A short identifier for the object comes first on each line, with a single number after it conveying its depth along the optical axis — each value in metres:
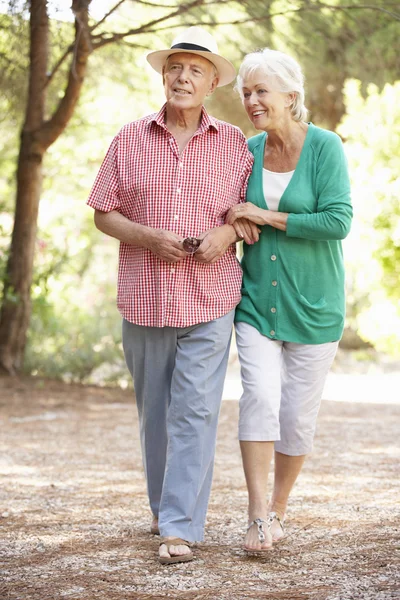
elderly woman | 6.21
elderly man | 6.24
